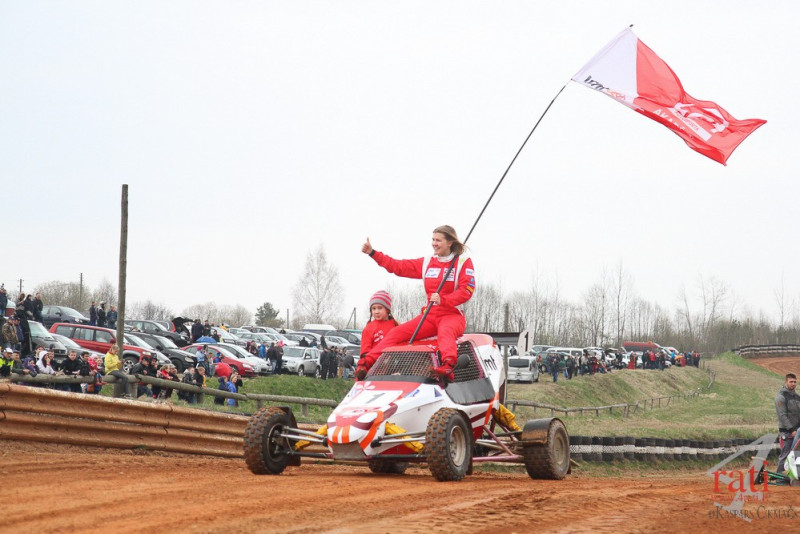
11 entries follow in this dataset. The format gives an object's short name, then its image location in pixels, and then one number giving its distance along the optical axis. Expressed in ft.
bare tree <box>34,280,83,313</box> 293.64
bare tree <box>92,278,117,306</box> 332.49
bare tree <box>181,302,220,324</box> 386.05
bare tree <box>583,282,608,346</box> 359.46
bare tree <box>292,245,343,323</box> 331.06
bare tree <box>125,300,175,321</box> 293.14
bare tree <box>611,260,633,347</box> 354.54
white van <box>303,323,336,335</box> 216.35
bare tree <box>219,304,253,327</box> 413.18
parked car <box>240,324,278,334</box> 195.57
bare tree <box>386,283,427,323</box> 332.72
